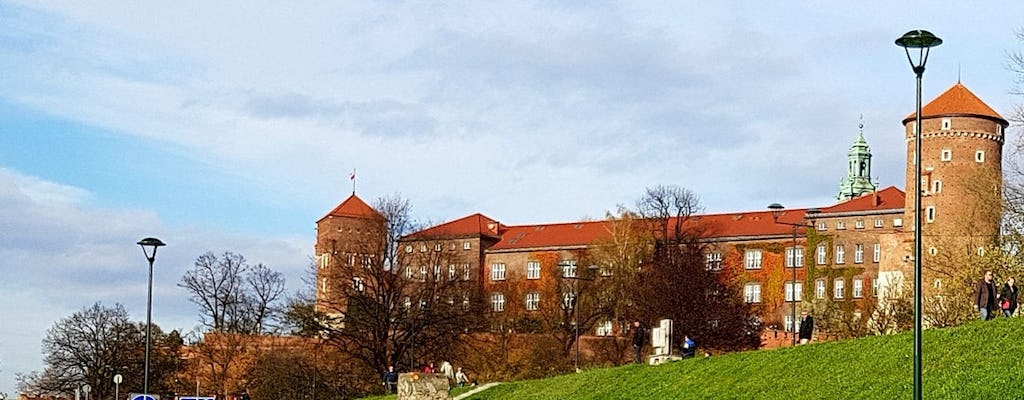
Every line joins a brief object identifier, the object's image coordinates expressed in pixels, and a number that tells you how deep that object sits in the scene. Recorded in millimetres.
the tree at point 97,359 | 90625
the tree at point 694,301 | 83438
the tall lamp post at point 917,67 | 22453
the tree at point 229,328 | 90062
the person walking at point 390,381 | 61719
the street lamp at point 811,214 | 105562
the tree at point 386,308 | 78500
